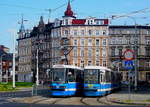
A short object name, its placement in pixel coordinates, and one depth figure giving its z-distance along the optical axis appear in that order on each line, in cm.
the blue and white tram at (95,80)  3228
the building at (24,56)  10548
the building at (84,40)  8981
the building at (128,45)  8994
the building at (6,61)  13230
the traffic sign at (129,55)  2419
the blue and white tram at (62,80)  3123
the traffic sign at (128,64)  2451
